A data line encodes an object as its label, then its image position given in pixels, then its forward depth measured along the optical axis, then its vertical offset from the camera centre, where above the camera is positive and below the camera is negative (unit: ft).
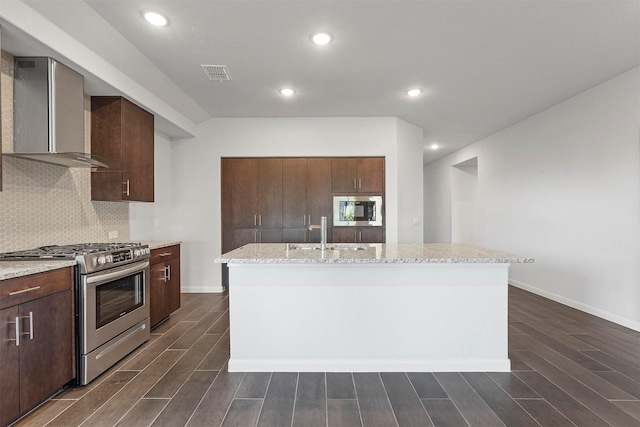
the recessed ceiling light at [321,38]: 8.47 +4.82
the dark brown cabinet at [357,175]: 15.69 +1.92
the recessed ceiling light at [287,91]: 12.21 +4.85
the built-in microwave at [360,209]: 15.62 +0.23
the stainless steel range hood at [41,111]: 7.54 +2.57
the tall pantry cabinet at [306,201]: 15.69 +0.65
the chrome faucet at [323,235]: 9.51 -0.66
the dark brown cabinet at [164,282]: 10.69 -2.45
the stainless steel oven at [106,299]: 7.27 -2.19
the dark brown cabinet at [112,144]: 10.18 +2.33
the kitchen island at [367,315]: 8.07 -2.63
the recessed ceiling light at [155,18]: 7.56 +4.85
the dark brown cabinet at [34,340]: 5.73 -2.48
